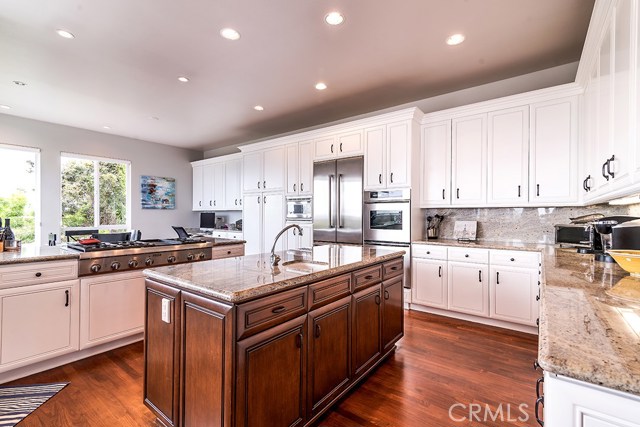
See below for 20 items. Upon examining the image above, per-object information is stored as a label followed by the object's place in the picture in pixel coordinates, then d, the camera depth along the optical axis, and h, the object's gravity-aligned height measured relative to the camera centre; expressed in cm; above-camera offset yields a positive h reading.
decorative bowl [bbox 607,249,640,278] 137 -21
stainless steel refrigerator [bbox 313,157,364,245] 424 +20
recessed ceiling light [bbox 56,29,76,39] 265 +163
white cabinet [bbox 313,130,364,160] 429 +103
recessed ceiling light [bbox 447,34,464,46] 273 +164
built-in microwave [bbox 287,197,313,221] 485 +8
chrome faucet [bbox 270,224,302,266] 198 -31
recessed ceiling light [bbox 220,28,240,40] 264 +163
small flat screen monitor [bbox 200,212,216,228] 694 -16
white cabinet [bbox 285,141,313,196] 483 +76
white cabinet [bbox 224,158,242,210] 633 +63
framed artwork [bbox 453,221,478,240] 387 -21
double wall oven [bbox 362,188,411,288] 384 -8
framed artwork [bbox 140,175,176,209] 655 +48
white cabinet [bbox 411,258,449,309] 362 -86
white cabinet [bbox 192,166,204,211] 720 +64
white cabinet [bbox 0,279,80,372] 219 -86
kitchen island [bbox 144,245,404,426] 133 -66
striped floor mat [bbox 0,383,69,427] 184 -127
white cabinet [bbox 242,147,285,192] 528 +82
